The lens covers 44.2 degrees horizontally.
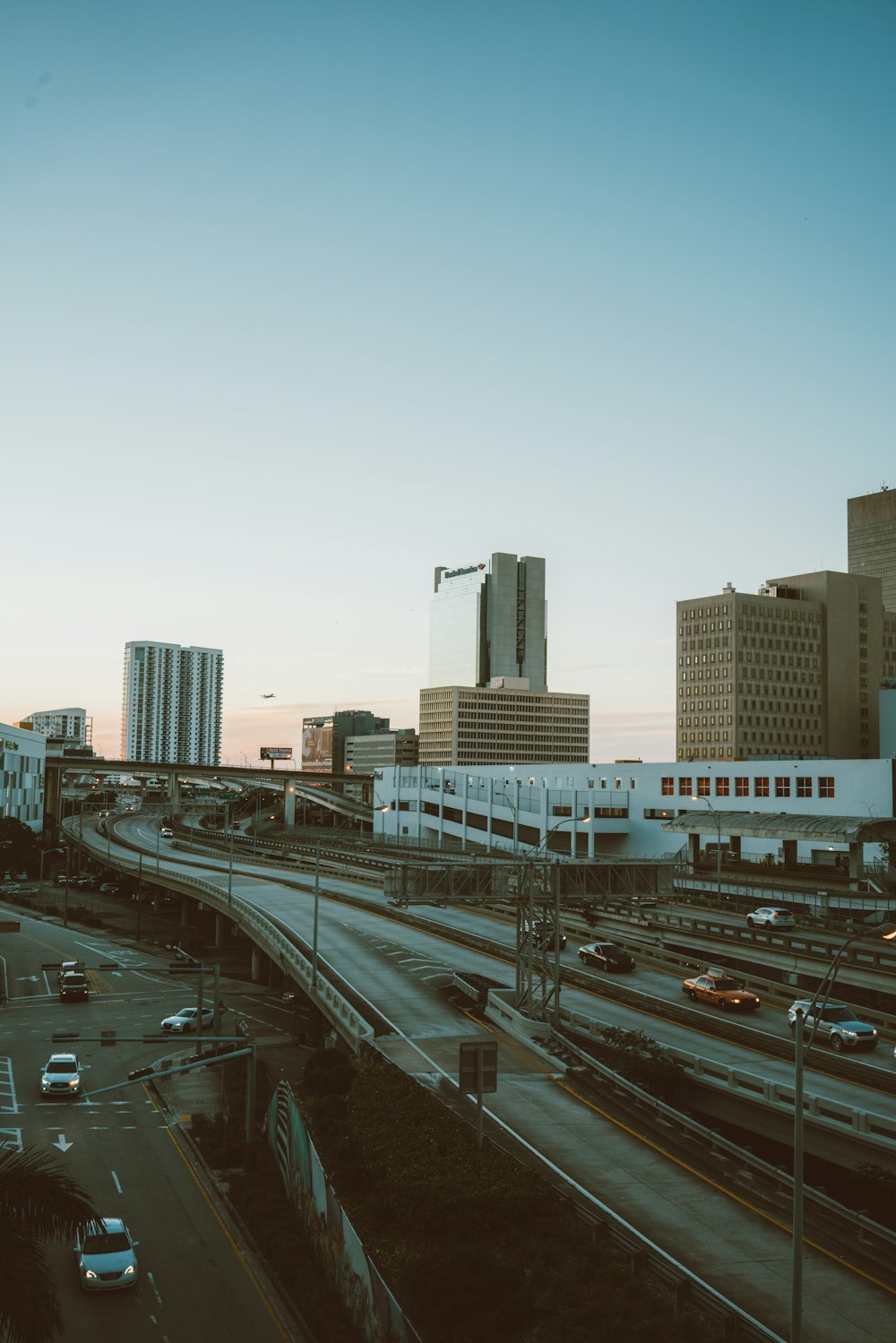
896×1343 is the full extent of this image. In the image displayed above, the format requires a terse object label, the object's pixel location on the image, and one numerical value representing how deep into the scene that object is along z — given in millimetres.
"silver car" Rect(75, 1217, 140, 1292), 28172
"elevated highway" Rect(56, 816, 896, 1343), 23016
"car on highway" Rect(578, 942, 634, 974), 63250
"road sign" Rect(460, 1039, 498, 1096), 28375
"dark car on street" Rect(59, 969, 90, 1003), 72562
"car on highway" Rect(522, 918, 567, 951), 49575
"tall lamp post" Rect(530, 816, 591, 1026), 46516
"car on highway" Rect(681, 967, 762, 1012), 52406
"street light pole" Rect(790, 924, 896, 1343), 19203
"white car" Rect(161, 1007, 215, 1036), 60531
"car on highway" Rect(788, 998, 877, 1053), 43969
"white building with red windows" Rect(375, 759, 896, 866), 114938
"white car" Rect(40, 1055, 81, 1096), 48719
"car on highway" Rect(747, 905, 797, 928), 72000
